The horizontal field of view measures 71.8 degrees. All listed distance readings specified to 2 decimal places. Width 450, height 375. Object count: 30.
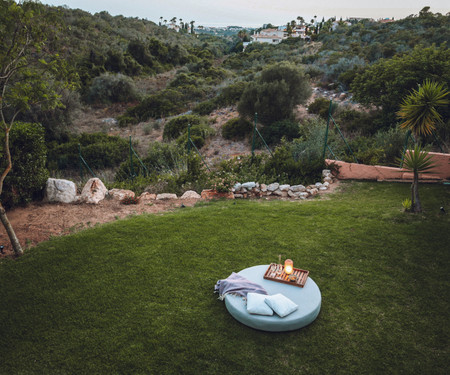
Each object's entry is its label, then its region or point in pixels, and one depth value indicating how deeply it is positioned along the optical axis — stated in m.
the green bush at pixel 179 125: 17.22
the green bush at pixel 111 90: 25.55
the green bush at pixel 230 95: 21.64
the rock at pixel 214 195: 8.94
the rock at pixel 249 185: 9.07
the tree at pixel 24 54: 4.96
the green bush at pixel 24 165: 7.07
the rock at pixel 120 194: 8.67
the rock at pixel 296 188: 9.12
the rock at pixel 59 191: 7.89
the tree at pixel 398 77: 12.33
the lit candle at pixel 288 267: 4.69
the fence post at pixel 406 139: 9.27
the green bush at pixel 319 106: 16.20
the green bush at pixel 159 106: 22.20
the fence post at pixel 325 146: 9.83
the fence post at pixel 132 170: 10.65
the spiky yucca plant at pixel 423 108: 7.21
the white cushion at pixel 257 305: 4.03
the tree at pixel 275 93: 15.93
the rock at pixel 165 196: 8.83
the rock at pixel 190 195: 8.92
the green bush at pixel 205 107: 21.20
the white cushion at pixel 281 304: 4.01
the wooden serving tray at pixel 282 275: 4.59
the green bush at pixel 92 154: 13.93
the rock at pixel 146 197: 8.73
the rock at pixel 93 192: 8.16
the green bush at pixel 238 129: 16.53
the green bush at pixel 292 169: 9.76
